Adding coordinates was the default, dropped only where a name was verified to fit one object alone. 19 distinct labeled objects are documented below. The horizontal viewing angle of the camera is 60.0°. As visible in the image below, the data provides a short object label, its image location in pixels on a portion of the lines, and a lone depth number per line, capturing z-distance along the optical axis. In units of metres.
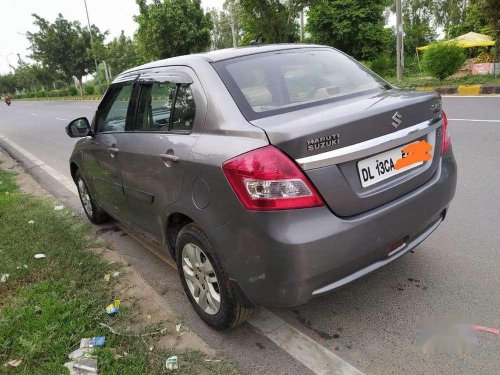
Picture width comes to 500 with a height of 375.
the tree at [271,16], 20.23
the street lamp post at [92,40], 40.88
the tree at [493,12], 13.60
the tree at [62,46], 47.81
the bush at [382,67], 21.23
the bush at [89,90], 46.91
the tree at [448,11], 42.83
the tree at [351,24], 24.89
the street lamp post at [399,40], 15.94
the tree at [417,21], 35.66
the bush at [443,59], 14.70
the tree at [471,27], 27.24
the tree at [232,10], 39.79
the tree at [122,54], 44.63
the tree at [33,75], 55.58
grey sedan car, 2.01
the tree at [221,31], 59.92
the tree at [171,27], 25.50
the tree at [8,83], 93.87
